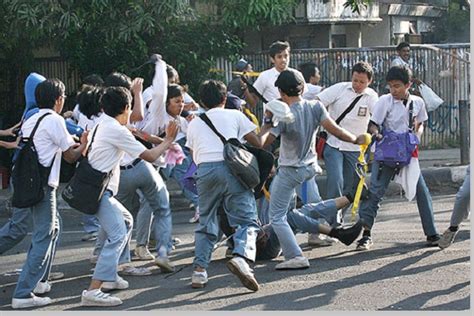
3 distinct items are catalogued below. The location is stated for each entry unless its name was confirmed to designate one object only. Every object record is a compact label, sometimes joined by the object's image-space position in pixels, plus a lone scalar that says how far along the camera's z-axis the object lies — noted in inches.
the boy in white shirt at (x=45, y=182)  406.5
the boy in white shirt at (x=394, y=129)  487.7
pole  781.2
